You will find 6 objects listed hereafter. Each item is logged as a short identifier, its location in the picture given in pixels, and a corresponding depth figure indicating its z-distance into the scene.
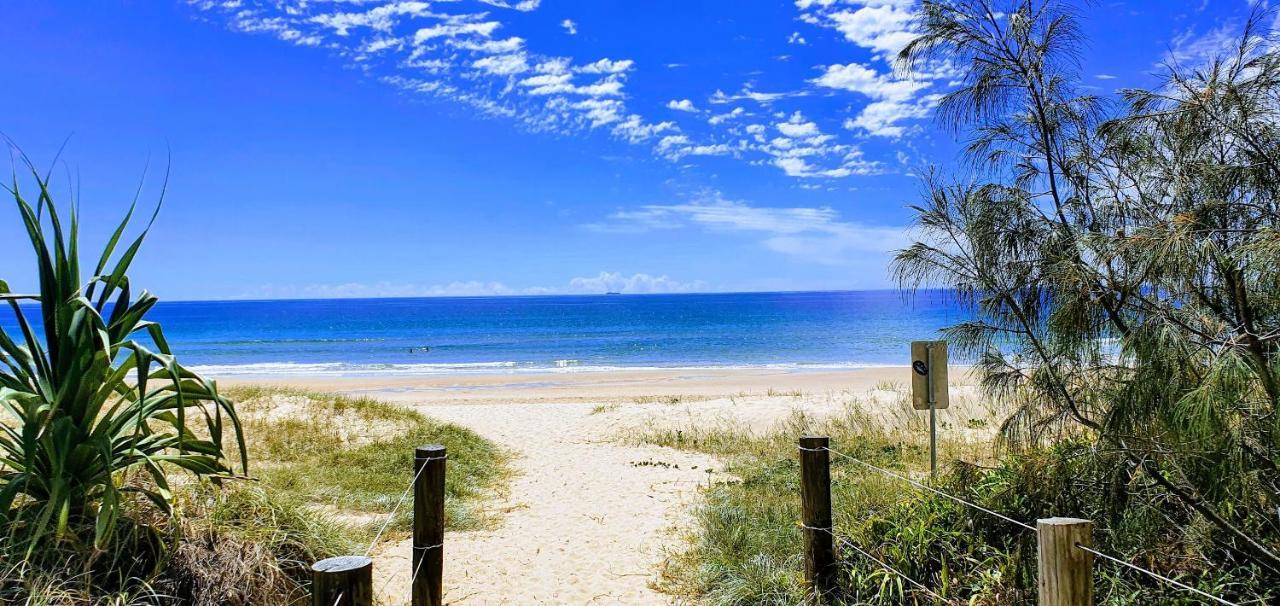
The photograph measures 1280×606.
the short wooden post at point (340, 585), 2.54
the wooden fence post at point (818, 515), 4.52
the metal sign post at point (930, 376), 6.96
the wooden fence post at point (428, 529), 4.27
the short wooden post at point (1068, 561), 2.62
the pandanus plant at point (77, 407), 3.26
